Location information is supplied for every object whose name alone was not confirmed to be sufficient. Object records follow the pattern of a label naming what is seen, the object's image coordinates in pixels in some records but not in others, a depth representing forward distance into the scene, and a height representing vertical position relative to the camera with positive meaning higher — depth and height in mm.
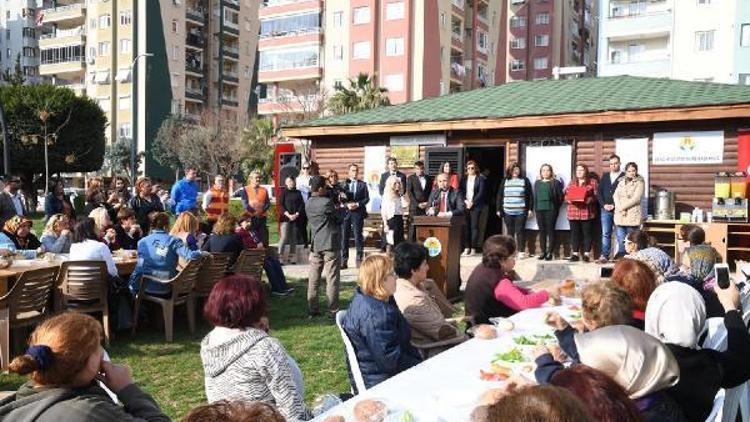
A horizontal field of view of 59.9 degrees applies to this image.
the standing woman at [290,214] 12805 -595
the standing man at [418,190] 12867 -78
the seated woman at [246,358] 3262 -892
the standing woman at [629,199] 11039 -147
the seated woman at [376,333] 3951 -913
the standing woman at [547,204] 12141 -283
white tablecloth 2873 -993
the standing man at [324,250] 8531 -860
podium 9516 -811
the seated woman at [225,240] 8875 -801
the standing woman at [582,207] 11820 -324
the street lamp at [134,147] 27753 +1463
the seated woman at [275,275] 10264 -1448
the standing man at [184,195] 12371 -258
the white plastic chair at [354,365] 3920 -1093
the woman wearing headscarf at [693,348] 2957 -797
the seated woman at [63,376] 2367 -756
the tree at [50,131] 35500 +2774
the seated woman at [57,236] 8609 -764
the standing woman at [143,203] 11375 -408
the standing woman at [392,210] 12109 -453
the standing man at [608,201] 11523 -191
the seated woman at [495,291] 5469 -871
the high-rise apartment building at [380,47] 50250 +11530
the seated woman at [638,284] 4293 -618
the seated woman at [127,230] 9438 -725
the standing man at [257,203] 12336 -387
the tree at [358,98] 38262 +5194
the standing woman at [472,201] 12461 -263
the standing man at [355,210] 12648 -492
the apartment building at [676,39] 39906 +10354
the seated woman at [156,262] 7562 -942
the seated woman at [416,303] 4793 -873
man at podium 12017 -242
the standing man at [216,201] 12609 -368
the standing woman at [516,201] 12336 -247
